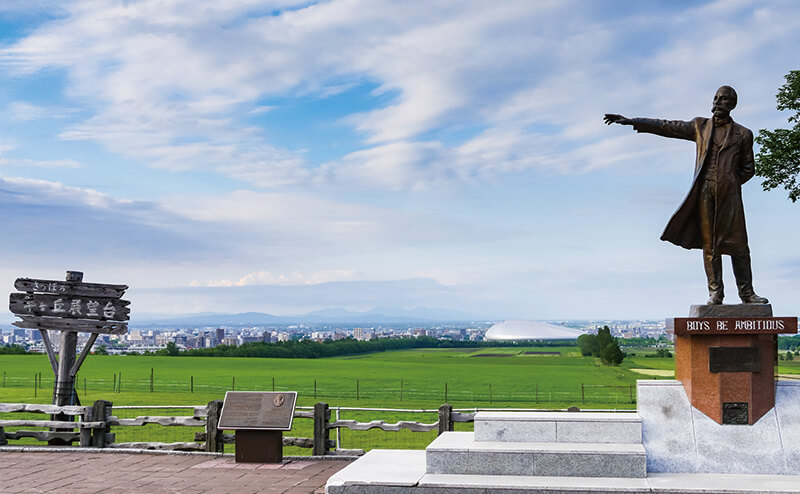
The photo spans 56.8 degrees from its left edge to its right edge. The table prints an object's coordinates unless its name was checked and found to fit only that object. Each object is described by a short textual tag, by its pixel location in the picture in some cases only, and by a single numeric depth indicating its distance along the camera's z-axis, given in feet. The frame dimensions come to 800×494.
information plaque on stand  41.42
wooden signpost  50.47
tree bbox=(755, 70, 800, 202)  78.95
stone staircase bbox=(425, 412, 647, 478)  29.73
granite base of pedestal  30.78
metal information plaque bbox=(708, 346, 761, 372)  31.35
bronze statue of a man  33.65
